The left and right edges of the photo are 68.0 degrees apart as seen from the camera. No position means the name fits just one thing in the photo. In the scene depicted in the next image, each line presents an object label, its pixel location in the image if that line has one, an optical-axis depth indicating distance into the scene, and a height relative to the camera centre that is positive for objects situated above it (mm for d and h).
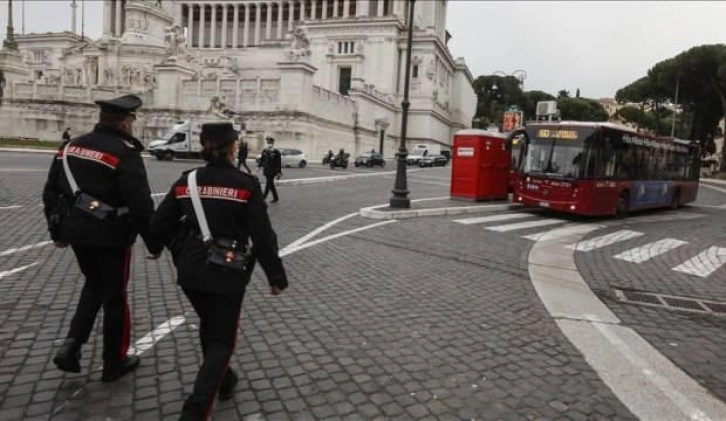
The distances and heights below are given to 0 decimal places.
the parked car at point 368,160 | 42969 -299
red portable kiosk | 18406 -70
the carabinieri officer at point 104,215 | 3592 -516
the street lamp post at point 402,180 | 14336 -581
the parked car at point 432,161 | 49062 -100
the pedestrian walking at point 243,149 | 20972 -33
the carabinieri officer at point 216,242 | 3135 -582
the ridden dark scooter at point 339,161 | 37569 -503
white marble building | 42062 +8634
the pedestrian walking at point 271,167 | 14953 -471
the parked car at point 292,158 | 35188 -437
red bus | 14555 +53
